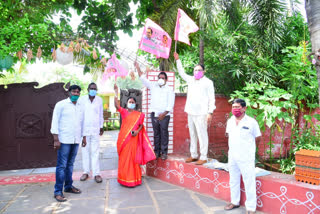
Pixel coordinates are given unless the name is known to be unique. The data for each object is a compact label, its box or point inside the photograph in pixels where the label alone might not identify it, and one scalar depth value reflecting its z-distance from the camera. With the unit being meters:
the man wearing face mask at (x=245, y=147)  3.35
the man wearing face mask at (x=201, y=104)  4.42
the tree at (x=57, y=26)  5.09
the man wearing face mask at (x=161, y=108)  4.86
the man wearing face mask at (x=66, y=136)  4.03
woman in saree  4.66
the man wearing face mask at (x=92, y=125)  4.81
